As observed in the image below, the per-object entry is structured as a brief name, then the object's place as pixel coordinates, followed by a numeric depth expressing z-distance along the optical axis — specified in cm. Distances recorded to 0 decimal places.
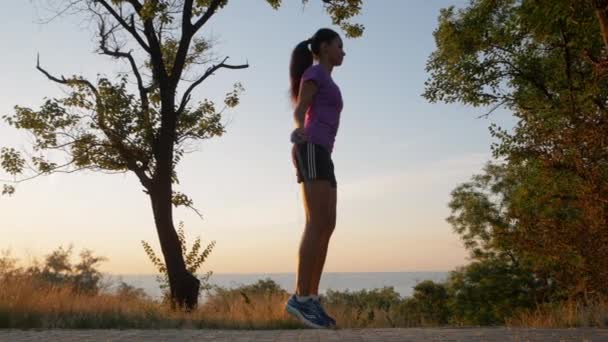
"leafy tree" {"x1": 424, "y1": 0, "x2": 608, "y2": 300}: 672
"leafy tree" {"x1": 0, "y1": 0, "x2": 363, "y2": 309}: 988
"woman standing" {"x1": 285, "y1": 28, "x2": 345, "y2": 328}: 448
